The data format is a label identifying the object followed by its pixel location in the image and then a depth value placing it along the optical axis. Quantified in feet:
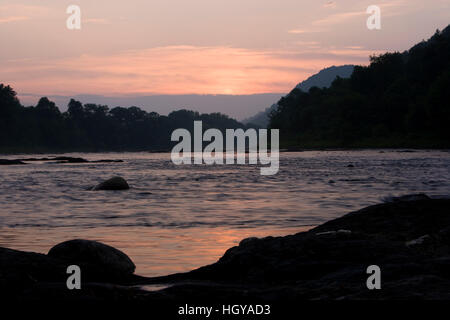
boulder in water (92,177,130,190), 94.73
